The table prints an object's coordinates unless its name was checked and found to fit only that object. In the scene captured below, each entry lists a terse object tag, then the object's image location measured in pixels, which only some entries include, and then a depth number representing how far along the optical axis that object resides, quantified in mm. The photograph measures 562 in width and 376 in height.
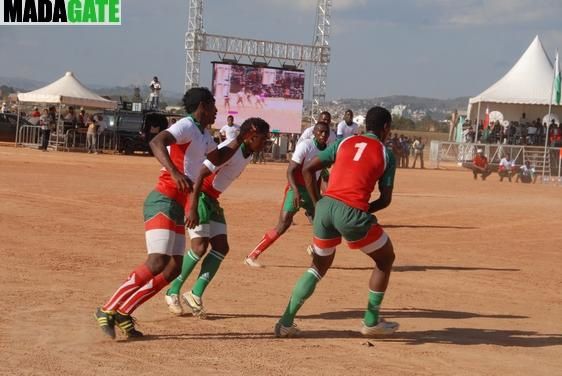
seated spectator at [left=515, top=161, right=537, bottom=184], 41500
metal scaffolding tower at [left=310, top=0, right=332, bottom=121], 60062
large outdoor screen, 50000
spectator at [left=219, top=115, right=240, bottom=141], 25469
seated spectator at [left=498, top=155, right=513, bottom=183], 41438
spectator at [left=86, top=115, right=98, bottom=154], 42091
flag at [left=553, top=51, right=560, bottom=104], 43144
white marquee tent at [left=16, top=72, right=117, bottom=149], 43344
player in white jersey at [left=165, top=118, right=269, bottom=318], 9031
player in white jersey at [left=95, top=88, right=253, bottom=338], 7688
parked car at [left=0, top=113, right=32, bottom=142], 45938
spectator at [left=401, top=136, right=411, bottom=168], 50188
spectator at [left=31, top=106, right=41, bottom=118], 46469
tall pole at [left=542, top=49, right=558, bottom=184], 43288
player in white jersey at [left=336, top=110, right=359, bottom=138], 18500
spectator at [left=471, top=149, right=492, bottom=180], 40688
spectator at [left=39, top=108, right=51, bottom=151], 41188
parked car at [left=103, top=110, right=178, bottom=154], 42781
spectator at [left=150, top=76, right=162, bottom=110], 47844
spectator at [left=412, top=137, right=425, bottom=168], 50906
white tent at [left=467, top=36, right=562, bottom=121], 49656
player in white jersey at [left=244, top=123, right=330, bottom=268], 11602
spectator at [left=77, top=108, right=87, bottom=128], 43562
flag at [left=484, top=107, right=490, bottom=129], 49431
